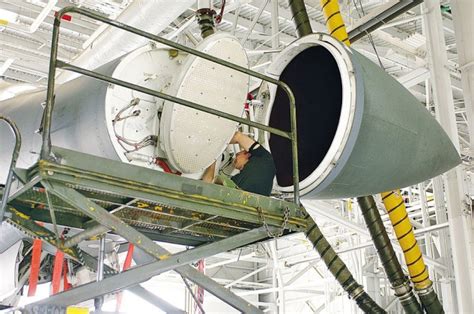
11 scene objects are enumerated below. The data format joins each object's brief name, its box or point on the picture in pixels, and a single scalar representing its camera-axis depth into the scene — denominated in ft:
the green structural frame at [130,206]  11.48
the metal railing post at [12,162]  12.15
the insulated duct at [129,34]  28.25
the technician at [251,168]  16.84
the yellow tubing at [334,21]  23.50
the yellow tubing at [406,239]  23.35
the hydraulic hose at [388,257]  23.80
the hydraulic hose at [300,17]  23.15
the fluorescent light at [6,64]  45.48
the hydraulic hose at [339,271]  22.59
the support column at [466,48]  25.36
